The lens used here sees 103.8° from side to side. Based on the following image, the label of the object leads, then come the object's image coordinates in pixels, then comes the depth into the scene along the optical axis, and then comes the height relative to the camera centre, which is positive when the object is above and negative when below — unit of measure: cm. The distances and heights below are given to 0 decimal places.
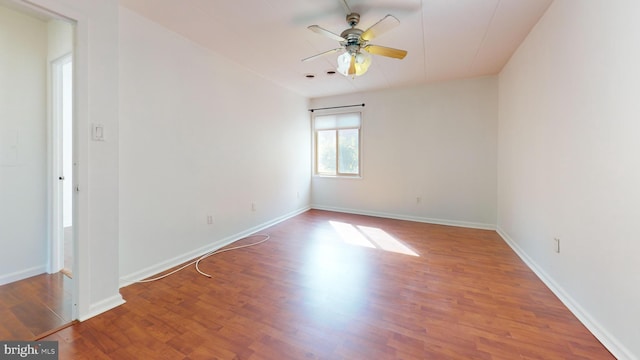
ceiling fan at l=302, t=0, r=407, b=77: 212 +126
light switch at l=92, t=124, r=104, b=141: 185 +33
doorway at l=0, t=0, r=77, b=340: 226 +20
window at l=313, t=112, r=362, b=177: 526 +73
